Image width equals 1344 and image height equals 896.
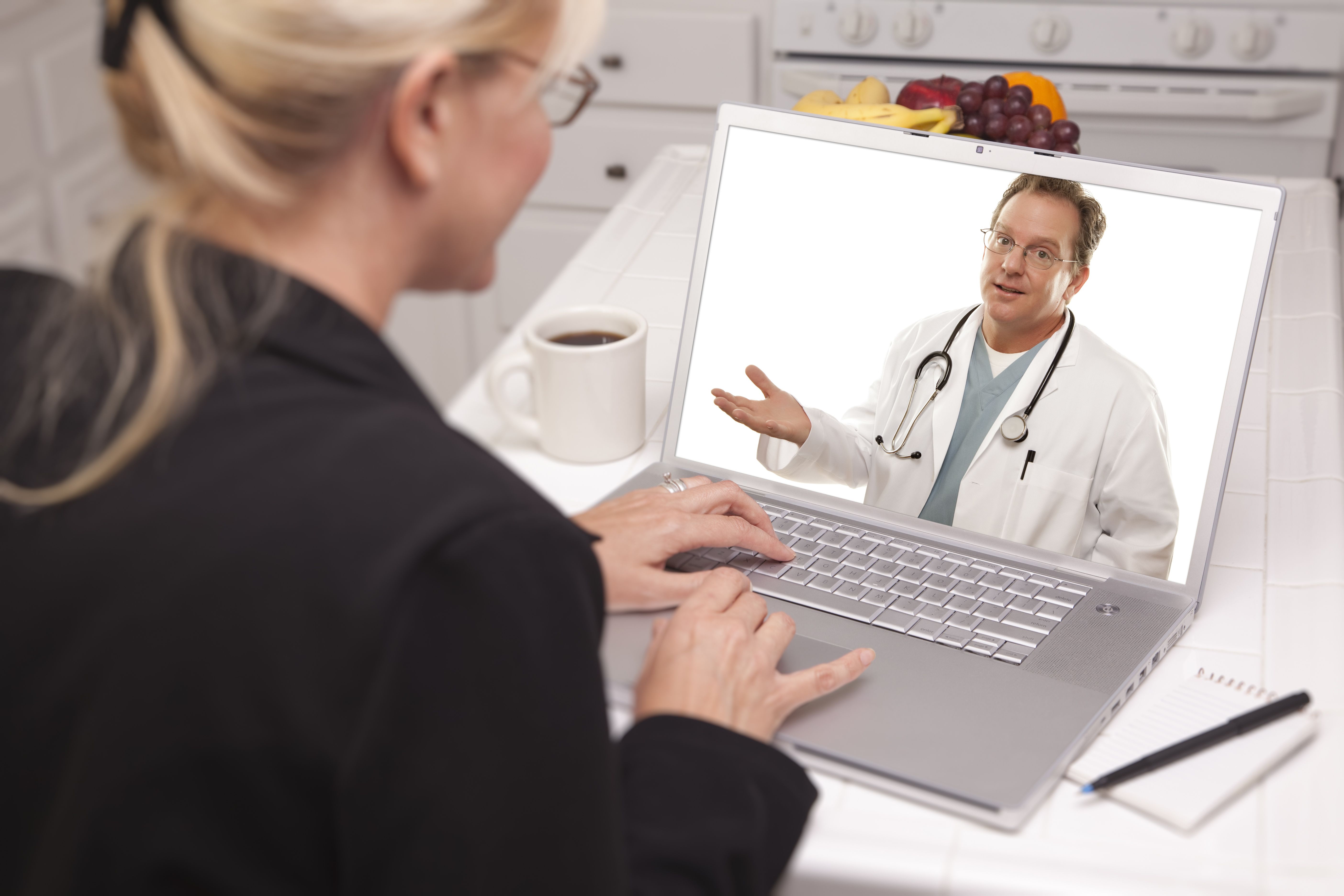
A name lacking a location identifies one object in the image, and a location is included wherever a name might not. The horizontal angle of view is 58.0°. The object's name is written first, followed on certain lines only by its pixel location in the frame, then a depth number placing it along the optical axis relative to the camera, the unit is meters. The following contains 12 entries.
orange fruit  1.27
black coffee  1.09
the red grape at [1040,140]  1.14
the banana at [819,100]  1.29
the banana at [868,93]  1.32
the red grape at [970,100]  1.21
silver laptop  0.75
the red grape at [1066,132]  1.17
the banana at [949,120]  1.21
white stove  2.11
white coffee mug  1.05
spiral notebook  0.67
